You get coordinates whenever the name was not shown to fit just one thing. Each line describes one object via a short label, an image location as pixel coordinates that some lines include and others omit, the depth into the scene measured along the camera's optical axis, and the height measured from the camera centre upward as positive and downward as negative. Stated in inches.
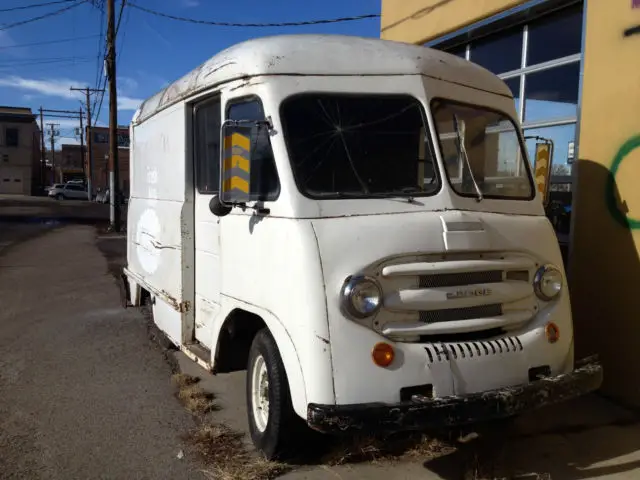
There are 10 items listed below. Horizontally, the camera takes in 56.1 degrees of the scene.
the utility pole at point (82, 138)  2780.5 +190.3
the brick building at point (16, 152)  2362.2 +101.1
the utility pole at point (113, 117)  821.9 +88.3
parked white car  2037.4 -44.4
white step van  128.2 -14.1
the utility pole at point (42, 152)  2824.8 +125.1
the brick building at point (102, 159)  2731.3 +98.5
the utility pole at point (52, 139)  3459.6 +231.1
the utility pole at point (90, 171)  1993.8 +29.4
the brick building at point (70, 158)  3486.7 +123.8
